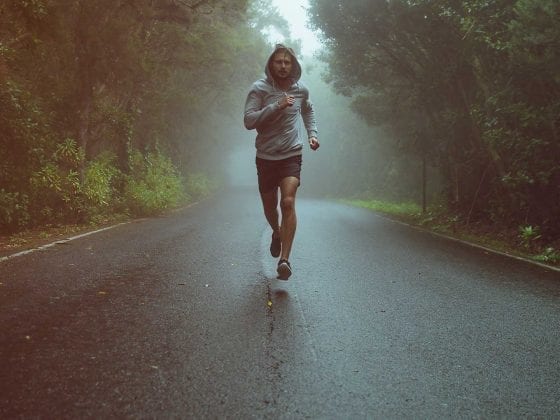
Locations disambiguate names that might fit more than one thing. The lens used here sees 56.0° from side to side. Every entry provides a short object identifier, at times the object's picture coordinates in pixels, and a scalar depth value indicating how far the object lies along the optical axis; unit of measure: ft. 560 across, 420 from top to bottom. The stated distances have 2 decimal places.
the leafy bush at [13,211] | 27.32
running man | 17.02
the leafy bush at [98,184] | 36.04
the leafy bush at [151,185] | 46.44
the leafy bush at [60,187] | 30.91
